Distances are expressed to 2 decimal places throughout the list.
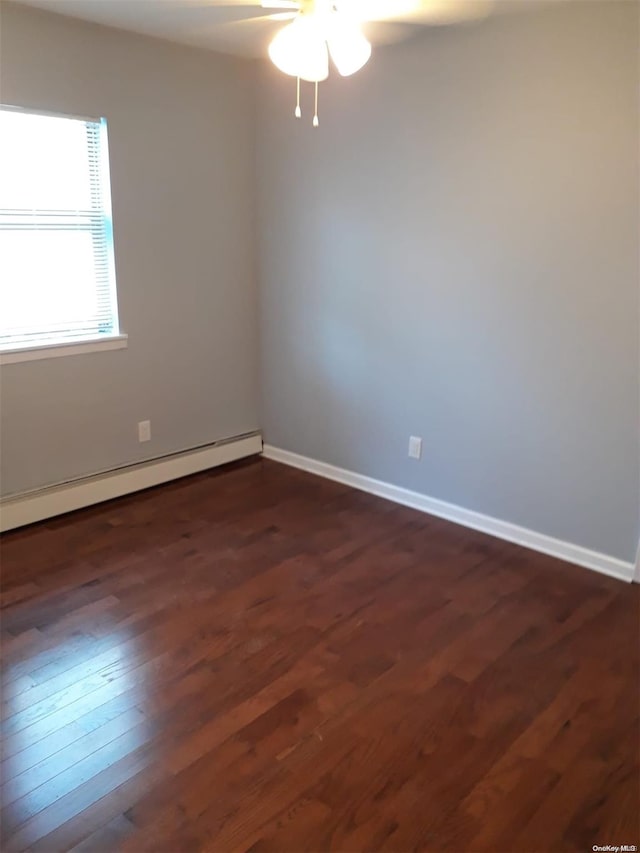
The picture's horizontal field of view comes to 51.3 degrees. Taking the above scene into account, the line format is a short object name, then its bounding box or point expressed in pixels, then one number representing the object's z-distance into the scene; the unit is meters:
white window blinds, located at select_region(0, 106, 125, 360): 2.98
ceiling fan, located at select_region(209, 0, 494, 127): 2.25
